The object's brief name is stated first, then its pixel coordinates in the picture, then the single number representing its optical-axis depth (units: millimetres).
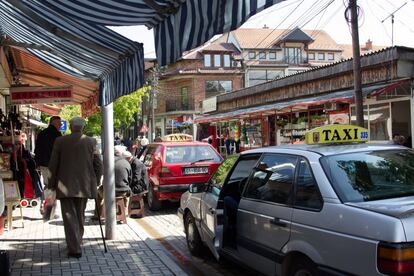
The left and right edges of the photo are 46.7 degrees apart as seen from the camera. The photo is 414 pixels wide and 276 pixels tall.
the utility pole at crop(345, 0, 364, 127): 13016
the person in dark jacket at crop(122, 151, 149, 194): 9961
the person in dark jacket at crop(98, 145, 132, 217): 9195
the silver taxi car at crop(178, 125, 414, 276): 3336
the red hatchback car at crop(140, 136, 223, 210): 10867
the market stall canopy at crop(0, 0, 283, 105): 2949
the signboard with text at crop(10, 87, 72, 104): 9602
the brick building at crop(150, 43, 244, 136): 54156
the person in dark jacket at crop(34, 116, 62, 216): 8852
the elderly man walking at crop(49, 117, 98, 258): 6383
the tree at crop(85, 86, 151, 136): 38672
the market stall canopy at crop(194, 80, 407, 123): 14852
